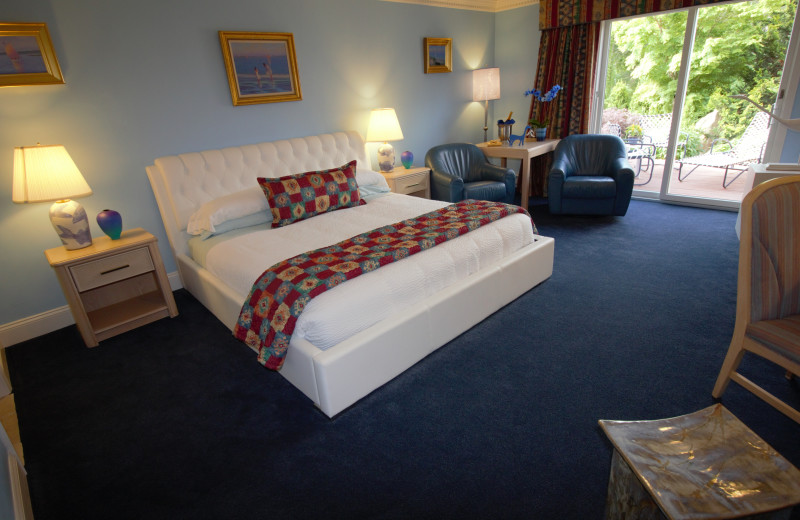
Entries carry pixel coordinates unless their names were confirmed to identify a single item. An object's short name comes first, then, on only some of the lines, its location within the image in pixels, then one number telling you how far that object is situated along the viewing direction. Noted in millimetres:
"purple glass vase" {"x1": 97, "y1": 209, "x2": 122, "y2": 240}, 2682
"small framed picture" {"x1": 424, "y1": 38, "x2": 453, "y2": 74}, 4598
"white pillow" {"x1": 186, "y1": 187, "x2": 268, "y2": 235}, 2855
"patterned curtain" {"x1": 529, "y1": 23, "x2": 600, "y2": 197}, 4633
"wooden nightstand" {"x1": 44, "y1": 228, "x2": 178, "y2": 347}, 2520
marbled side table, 932
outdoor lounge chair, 4145
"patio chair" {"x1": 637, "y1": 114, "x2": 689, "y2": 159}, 4656
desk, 4516
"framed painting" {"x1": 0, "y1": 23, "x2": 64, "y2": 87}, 2398
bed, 1871
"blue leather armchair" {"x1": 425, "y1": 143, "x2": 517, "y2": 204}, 4207
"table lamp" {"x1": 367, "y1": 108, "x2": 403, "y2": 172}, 4039
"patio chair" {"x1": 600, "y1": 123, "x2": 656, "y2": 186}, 5051
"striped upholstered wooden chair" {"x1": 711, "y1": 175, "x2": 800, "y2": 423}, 1617
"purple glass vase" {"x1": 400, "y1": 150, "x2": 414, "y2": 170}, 4367
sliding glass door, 3986
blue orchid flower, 4747
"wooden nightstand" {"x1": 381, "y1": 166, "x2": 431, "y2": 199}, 4067
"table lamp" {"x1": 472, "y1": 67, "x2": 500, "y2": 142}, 4938
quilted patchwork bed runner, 1856
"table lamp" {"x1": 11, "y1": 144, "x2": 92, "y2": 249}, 2342
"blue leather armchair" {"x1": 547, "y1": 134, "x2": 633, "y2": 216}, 4082
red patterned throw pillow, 2920
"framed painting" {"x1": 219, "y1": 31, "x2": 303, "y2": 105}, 3230
